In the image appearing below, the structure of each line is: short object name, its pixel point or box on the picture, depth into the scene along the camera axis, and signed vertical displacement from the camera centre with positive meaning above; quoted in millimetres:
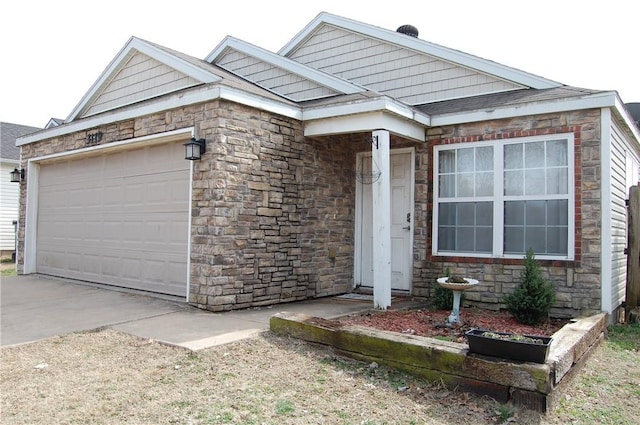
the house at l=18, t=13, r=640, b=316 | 6211 +613
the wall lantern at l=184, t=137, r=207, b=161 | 6219 +926
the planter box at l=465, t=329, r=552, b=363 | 3367 -865
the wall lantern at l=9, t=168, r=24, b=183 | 10023 +860
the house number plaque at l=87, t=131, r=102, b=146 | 8080 +1354
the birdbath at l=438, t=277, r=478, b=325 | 5398 -683
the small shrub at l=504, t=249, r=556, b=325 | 5785 -855
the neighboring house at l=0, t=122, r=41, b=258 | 15398 +525
